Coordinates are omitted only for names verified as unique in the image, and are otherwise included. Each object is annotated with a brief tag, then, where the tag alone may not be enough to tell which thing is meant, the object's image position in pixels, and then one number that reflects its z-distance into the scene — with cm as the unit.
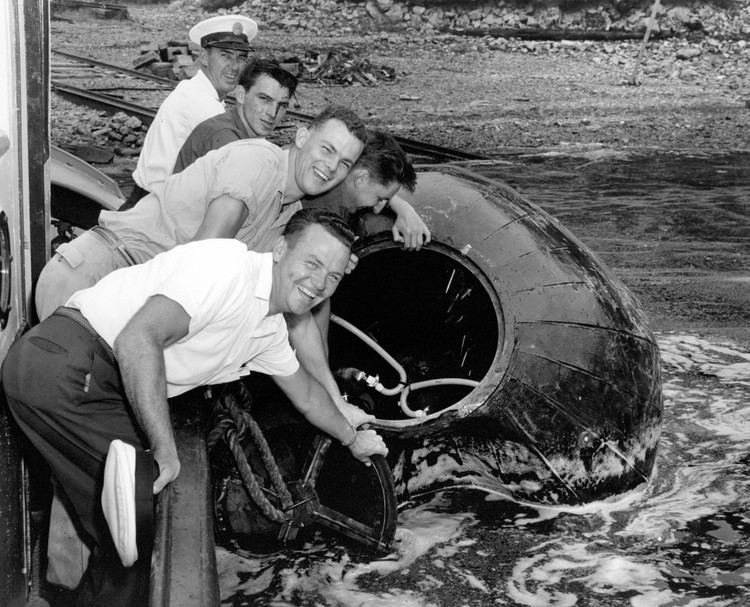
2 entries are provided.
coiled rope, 398
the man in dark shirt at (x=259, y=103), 476
